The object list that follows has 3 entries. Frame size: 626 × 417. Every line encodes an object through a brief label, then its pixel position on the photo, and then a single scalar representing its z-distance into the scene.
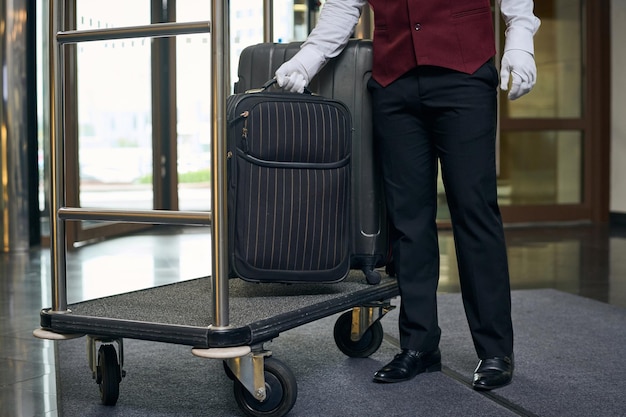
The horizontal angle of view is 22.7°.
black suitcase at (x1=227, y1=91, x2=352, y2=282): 4.38
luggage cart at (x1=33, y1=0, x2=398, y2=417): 4.07
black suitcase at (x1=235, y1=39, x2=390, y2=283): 4.79
